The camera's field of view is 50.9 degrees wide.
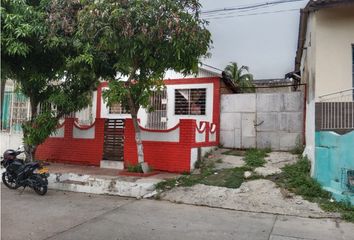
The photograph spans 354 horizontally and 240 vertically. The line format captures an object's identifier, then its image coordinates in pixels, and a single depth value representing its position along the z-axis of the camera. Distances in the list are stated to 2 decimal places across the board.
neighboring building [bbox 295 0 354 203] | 7.84
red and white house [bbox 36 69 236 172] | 10.49
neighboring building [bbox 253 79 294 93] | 28.90
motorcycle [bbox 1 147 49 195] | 8.73
